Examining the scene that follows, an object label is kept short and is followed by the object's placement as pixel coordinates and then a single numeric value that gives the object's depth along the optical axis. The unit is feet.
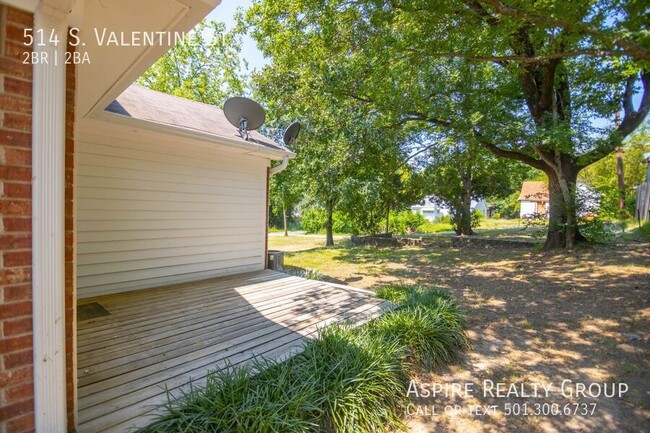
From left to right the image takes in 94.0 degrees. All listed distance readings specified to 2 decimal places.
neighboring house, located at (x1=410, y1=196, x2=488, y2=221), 128.89
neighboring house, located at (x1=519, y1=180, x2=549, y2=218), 106.73
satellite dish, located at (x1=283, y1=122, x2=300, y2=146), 22.91
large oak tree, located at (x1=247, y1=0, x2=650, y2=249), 16.52
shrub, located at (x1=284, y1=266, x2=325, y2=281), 20.16
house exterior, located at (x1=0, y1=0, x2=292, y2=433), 5.00
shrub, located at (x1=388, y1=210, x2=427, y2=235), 57.65
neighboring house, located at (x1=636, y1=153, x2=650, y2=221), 43.64
